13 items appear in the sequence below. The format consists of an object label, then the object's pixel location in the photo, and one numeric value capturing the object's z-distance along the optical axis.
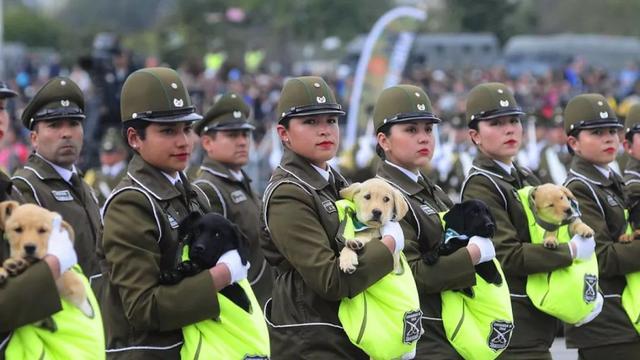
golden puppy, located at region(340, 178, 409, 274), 12.73
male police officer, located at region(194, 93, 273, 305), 18.56
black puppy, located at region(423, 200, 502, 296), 13.46
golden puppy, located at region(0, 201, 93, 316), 10.40
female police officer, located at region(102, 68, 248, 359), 11.42
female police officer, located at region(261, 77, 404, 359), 12.34
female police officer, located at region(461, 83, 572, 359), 14.77
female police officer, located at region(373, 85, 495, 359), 13.48
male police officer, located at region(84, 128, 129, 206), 29.55
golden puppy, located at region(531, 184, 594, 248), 14.80
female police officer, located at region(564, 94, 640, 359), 15.90
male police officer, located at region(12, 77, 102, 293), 15.54
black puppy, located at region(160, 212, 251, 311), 11.49
